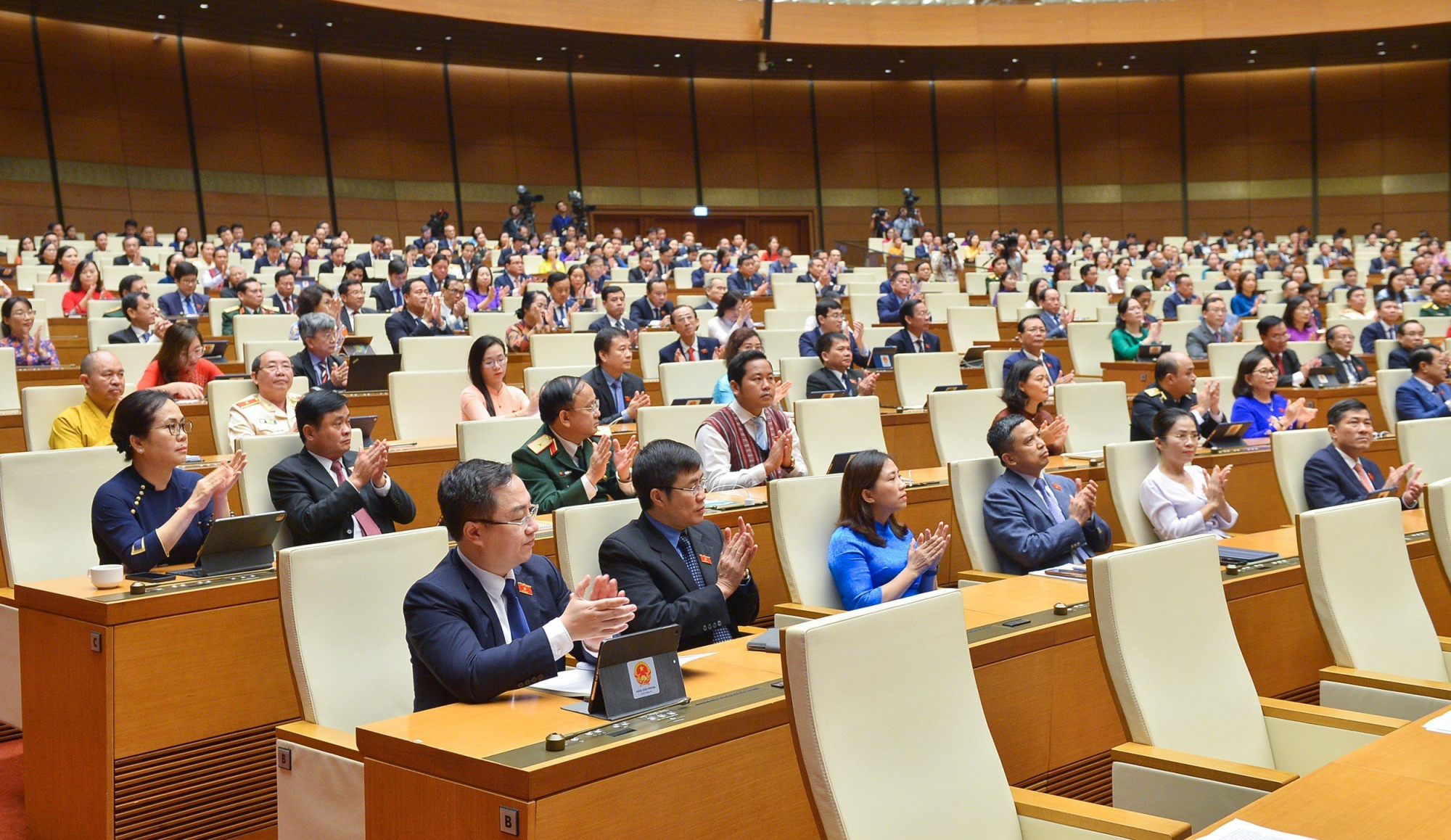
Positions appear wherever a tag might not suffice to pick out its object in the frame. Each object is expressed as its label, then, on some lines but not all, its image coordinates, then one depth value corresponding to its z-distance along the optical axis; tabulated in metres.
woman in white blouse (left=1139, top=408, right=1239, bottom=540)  3.49
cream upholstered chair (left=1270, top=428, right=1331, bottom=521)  3.97
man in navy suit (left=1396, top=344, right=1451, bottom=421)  5.27
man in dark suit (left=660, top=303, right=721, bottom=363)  5.97
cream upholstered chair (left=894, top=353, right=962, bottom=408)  5.64
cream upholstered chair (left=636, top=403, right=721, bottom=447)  4.05
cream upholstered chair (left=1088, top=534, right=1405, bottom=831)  1.87
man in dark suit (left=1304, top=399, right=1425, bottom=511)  3.91
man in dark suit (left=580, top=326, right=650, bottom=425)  4.73
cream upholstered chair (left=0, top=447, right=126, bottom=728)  2.89
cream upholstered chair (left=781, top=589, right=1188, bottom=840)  1.52
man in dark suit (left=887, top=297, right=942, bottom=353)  6.30
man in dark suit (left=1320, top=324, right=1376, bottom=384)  6.01
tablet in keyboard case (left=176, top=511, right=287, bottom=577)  2.63
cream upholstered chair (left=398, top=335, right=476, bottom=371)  5.43
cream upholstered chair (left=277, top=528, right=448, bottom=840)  1.96
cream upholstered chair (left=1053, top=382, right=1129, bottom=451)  4.83
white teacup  2.48
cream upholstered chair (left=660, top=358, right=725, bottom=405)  5.21
